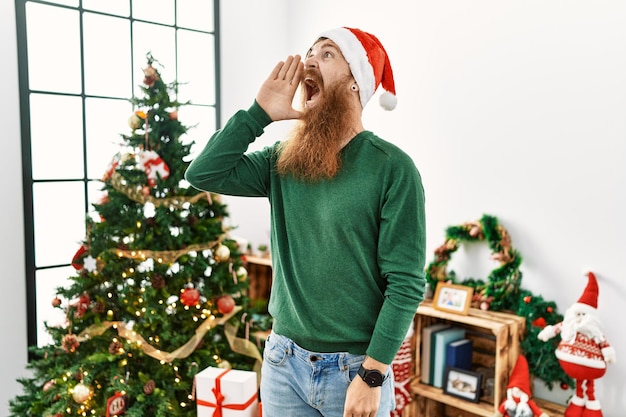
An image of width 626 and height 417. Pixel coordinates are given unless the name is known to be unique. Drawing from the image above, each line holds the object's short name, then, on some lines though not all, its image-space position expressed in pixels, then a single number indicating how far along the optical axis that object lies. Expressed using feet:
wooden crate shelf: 7.57
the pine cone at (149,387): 6.97
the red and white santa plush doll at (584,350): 6.80
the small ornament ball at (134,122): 7.32
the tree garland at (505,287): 7.68
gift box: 6.08
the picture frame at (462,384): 7.86
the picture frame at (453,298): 8.12
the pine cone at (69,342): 7.19
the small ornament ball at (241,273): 7.93
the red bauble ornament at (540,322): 7.63
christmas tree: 7.14
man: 3.95
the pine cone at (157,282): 7.18
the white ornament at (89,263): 8.82
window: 8.47
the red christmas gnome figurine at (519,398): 7.02
